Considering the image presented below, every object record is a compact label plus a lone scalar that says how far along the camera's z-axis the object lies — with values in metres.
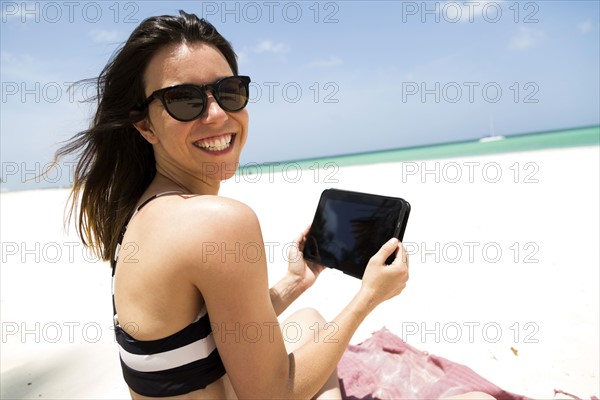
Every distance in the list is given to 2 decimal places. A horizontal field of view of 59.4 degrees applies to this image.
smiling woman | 0.54
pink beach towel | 0.92
